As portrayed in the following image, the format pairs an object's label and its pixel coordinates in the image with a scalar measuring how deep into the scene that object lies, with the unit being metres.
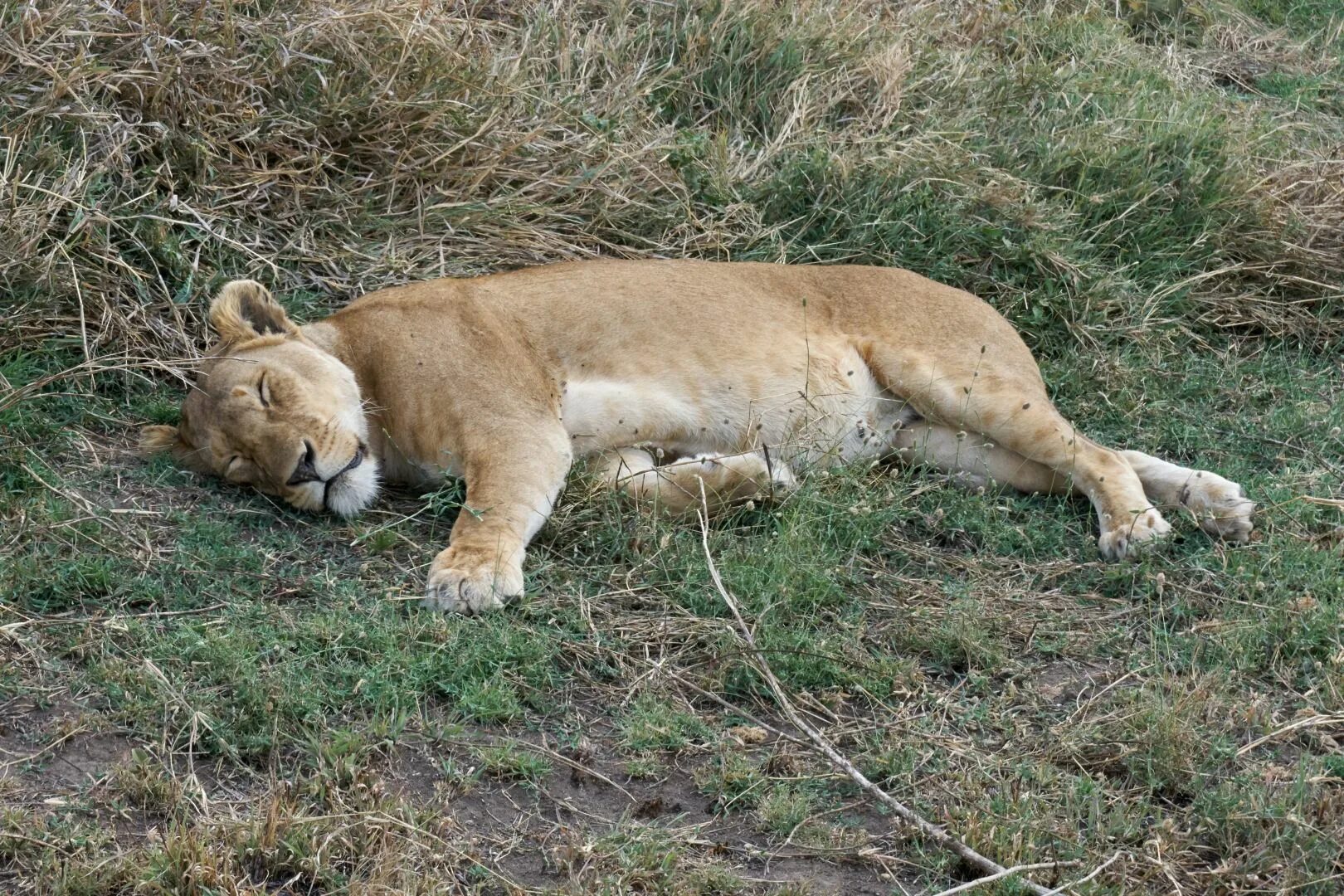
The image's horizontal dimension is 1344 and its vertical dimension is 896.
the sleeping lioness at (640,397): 8.76
